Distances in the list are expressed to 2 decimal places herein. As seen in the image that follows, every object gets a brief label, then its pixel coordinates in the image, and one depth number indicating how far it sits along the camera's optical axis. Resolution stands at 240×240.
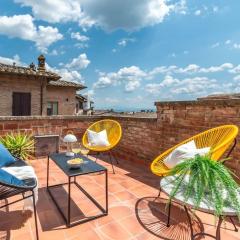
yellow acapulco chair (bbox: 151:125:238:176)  2.16
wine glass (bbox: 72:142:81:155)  2.82
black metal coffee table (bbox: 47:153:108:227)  2.09
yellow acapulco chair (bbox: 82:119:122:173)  3.90
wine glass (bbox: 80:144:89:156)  2.87
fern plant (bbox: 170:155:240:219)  1.29
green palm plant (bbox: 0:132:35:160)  3.47
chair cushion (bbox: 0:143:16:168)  2.44
